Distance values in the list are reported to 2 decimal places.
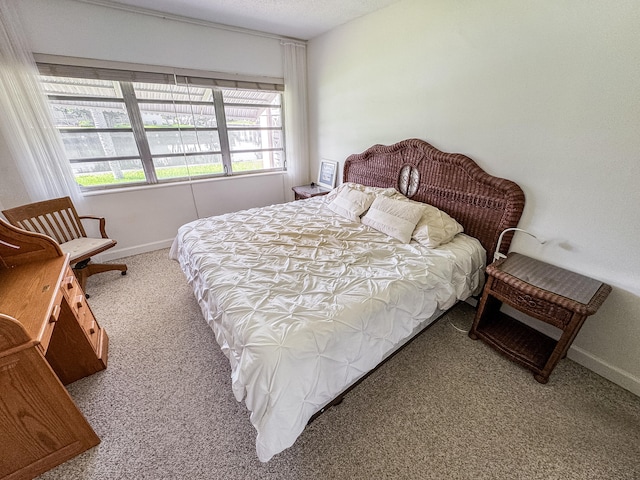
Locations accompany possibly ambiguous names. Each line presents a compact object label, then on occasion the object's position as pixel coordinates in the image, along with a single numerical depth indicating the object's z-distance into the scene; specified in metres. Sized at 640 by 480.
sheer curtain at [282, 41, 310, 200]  3.45
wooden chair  2.23
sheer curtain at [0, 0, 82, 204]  2.13
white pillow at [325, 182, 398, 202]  2.57
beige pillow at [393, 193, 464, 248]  1.99
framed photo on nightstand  3.57
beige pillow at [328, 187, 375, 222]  2.51
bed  1.10
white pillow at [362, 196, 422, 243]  2.10
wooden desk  1.01
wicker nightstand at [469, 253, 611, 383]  1.43
